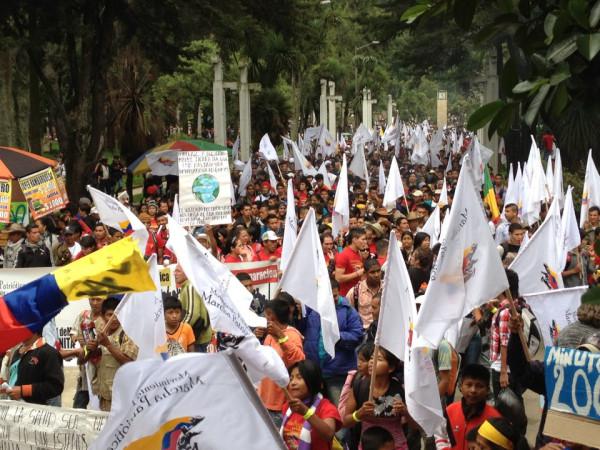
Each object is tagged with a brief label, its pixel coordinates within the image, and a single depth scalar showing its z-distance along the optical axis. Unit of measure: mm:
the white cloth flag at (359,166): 24614
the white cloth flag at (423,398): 6473
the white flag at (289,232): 11109
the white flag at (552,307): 7922
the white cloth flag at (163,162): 25844
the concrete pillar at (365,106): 67469
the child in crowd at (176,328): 8297
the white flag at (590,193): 15117
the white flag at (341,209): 15211
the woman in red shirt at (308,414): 6152
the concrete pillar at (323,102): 52347
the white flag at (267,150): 28658
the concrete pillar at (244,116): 37625
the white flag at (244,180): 23766
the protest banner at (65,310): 10930
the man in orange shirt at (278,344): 7230
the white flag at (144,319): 7492
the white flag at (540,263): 9812
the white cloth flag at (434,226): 13570
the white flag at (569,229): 12406
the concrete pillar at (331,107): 56469
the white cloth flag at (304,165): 26141
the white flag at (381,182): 23791
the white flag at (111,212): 12203
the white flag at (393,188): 18094
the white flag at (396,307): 6887
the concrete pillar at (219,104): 34219
